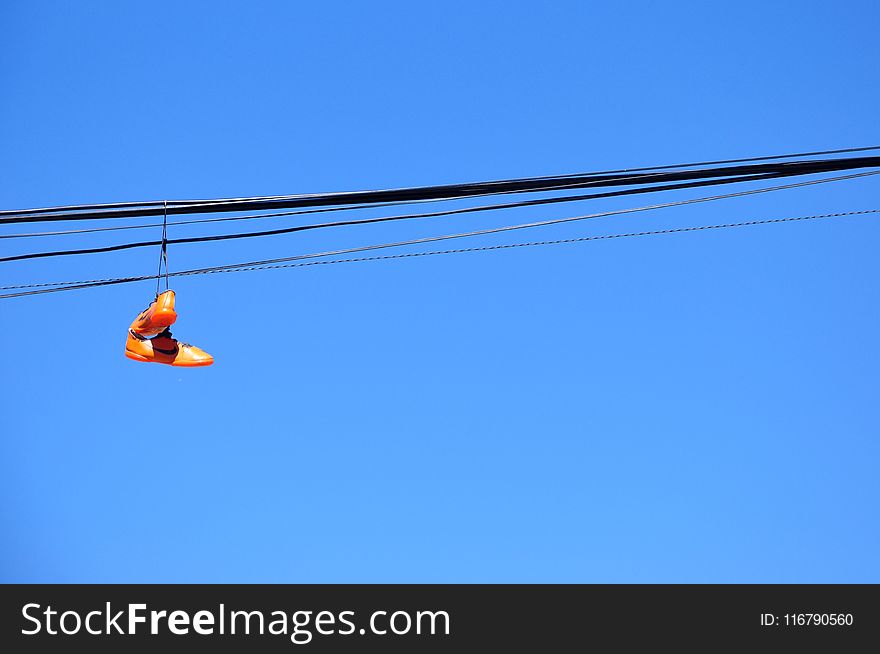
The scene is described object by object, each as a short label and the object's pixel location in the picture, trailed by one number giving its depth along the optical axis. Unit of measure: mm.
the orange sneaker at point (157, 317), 13844
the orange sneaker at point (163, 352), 14523
